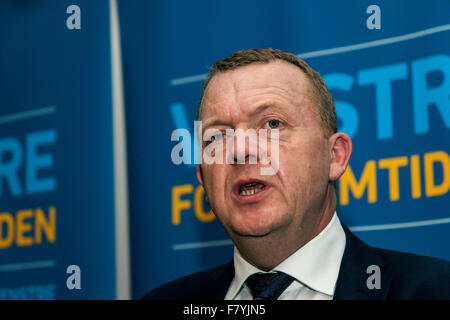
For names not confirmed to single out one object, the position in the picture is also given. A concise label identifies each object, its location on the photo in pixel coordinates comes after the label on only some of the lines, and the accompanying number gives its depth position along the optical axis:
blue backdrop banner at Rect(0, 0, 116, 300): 2.02
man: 1.61
